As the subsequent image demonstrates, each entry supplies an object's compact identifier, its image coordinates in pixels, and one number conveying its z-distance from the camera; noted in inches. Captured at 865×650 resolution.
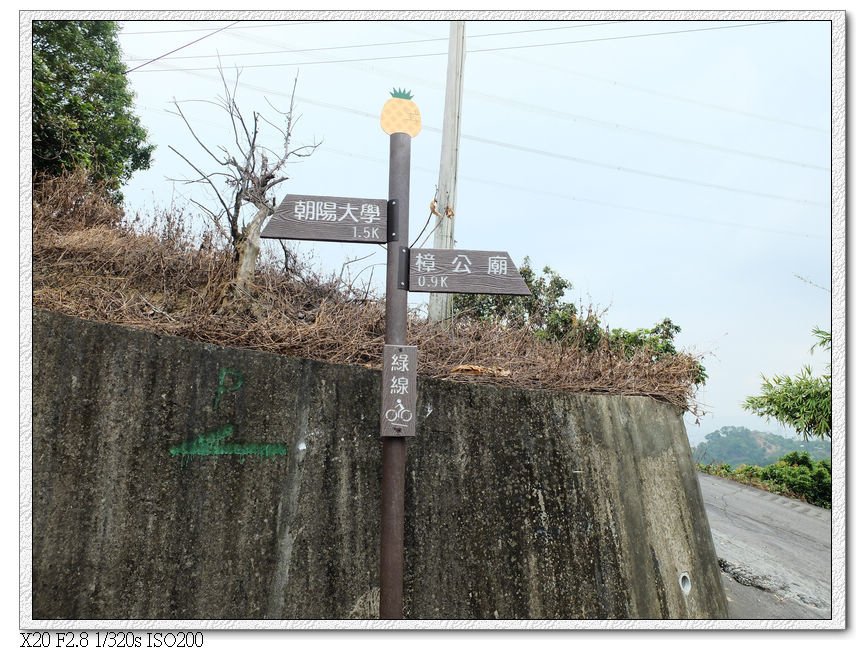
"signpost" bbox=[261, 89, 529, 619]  112.0
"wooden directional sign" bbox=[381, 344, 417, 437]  110.3
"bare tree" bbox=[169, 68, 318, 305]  184.2
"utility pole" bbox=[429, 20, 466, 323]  229.6
